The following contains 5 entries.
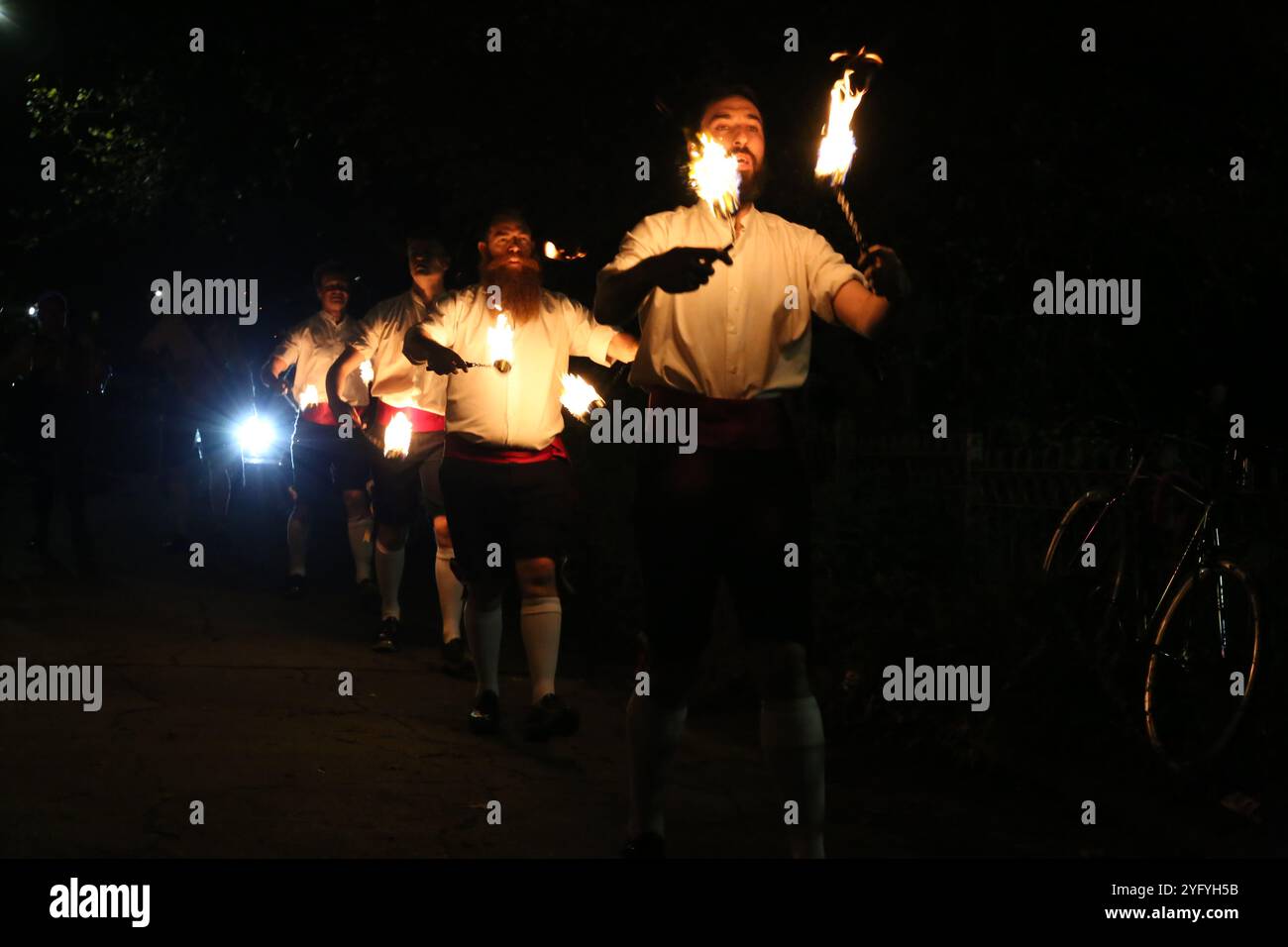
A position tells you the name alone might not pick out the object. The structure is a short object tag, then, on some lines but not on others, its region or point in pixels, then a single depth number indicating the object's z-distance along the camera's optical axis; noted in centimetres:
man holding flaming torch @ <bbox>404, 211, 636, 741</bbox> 799
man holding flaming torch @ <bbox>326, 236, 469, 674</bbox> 995
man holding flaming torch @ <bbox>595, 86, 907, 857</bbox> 515
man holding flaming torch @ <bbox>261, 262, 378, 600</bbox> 1197
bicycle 713
